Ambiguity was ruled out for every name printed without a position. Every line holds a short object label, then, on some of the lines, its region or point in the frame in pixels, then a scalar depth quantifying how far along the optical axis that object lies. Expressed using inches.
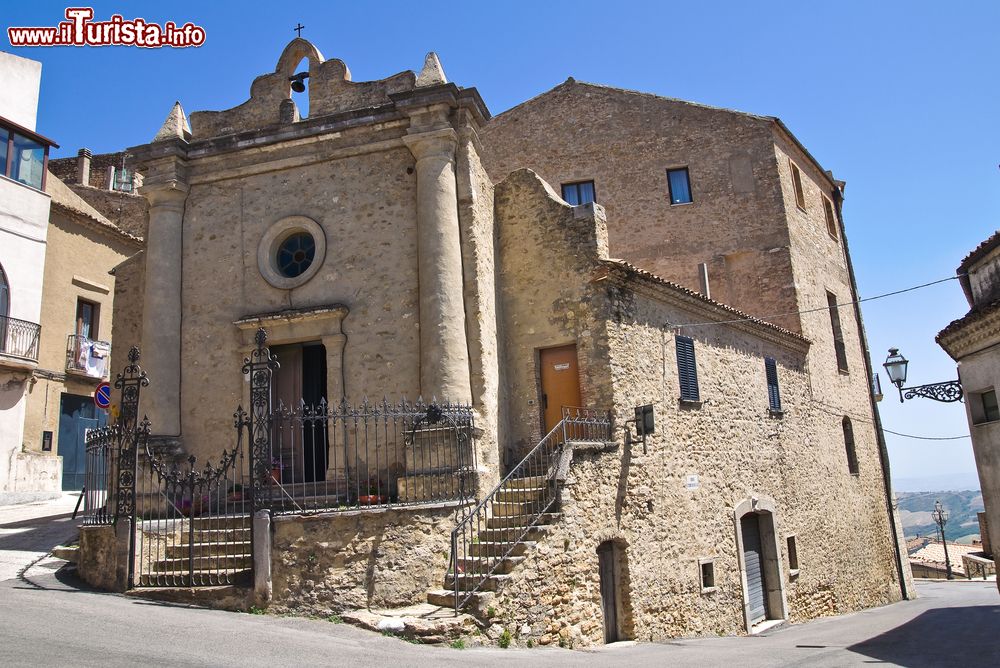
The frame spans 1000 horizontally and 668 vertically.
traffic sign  606.5
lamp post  1686.1
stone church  430.3
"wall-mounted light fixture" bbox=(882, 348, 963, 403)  498.2
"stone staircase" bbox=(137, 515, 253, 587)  408.5
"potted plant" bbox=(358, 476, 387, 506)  460.8
